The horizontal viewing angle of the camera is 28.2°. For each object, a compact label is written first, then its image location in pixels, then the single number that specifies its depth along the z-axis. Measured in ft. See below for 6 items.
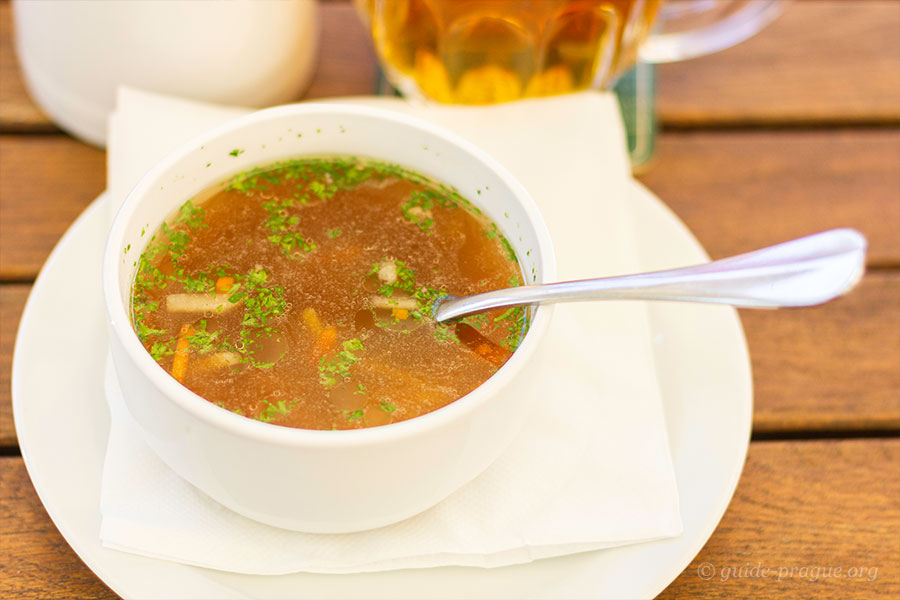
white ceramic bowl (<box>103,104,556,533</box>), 1.56
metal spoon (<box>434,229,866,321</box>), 1.55
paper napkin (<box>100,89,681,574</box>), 1.68
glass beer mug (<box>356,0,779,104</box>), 2.04
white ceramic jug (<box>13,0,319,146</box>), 1.92
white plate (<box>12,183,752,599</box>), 1.68
